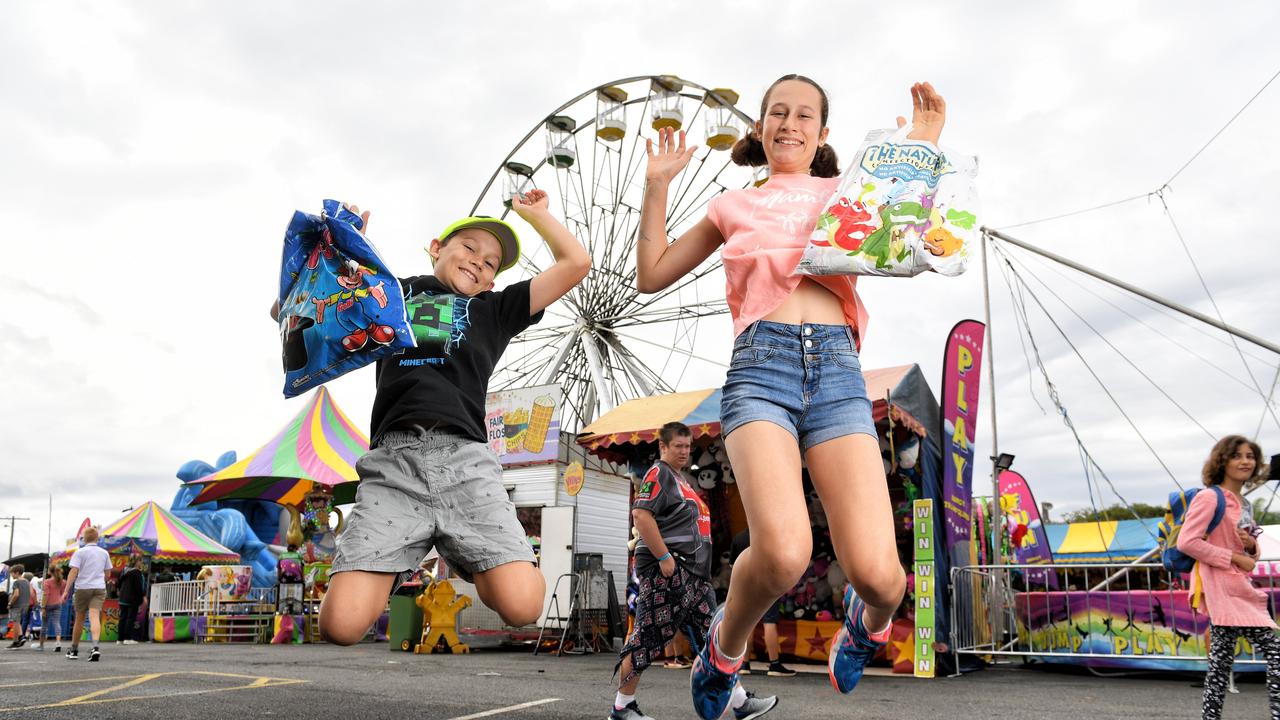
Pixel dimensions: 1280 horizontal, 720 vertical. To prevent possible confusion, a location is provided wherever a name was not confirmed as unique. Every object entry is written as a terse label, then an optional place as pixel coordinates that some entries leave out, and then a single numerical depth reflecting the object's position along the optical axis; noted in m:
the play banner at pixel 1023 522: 12.12
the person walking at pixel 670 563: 4.28
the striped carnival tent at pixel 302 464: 14.38
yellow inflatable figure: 11.19
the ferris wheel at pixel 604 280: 18.73
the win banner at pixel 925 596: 7.31
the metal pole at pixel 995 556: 8.12
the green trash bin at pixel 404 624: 11.38
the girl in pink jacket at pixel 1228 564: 3.99
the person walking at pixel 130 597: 15.42
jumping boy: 2.80
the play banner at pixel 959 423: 7.86
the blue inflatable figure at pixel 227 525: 25.09
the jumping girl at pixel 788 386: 2.28
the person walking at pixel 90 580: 10.29
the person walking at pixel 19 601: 13.98
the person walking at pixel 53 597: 13.07
